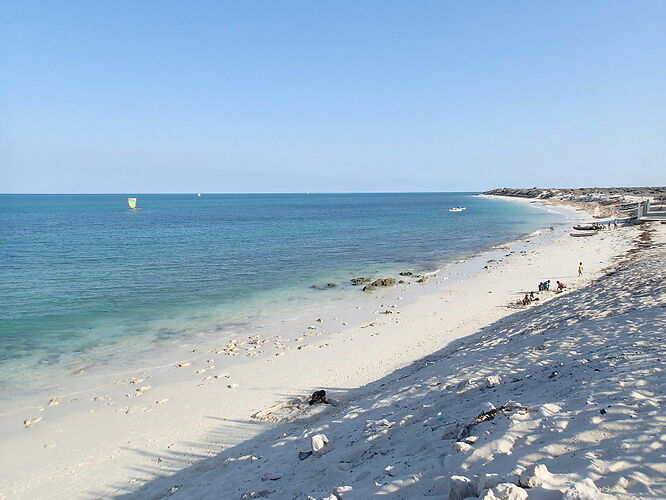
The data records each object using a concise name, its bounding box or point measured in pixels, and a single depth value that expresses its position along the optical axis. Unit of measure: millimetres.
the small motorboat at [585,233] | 49025
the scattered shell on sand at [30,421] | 11969
